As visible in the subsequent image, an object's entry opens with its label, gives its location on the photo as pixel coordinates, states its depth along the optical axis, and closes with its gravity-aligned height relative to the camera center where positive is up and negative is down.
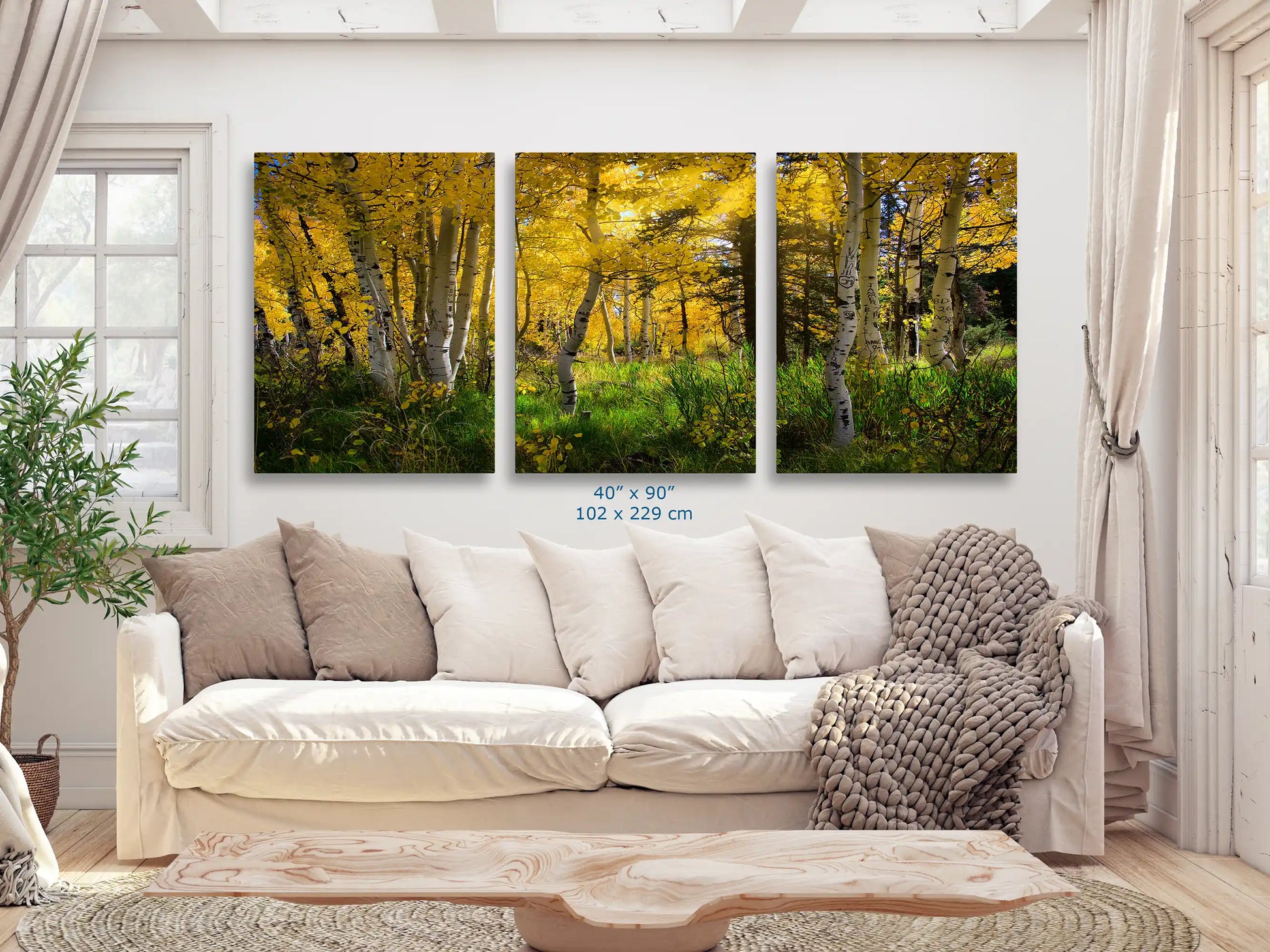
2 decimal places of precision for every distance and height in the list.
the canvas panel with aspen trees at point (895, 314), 3.87 +0.56
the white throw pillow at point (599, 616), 3.22 -0.44
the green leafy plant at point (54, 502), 3.30 -0.09
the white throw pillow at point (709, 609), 3.24 -0.42
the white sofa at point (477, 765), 2.75 -0.74
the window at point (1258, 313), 3.11 +0.45
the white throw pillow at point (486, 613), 3.22 -0.43
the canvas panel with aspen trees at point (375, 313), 3.83 +0.56
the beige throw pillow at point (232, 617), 3.08 -0.42
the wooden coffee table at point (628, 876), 1.64 -0.64
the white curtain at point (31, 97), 3.45 +1.20
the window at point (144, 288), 3.83 +0.65
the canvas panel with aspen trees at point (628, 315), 3.86 +0.55
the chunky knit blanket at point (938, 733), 2.68 -0.65
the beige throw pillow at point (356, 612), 3.18 -0.42
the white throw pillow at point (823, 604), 3.19 -0.39
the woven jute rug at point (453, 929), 2.44 -1.06
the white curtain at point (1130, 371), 3.05 +0.30
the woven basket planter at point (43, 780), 3.26 -0.93
